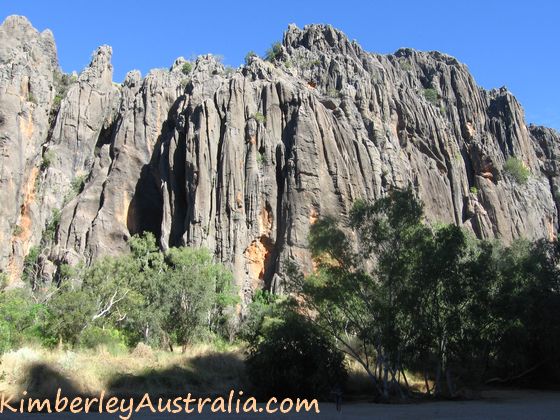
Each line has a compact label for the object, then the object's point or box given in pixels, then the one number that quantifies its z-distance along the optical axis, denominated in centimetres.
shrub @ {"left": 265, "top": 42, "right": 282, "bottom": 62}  8094
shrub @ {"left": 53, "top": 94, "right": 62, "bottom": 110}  7409
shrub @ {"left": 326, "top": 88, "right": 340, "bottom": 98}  6950
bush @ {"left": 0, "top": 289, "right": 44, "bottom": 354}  2752
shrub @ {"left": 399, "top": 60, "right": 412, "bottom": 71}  9319
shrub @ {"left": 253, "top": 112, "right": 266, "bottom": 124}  5897
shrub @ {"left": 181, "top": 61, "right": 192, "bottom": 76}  7850
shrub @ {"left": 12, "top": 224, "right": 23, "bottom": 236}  5975
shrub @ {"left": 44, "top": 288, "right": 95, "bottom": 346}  2925
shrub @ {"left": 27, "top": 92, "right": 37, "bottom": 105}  6812
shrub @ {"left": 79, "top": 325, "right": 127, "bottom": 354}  2881
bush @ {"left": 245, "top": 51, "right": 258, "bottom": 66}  7068
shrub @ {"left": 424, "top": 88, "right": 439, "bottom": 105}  8756
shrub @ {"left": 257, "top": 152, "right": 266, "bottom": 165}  5675
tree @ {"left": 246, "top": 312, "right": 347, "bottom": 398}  2594
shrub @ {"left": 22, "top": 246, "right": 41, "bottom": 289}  5644
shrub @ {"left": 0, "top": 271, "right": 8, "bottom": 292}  4206
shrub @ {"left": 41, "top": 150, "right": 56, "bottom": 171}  6700
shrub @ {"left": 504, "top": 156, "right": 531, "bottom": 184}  8244
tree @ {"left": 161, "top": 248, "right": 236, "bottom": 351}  3675
